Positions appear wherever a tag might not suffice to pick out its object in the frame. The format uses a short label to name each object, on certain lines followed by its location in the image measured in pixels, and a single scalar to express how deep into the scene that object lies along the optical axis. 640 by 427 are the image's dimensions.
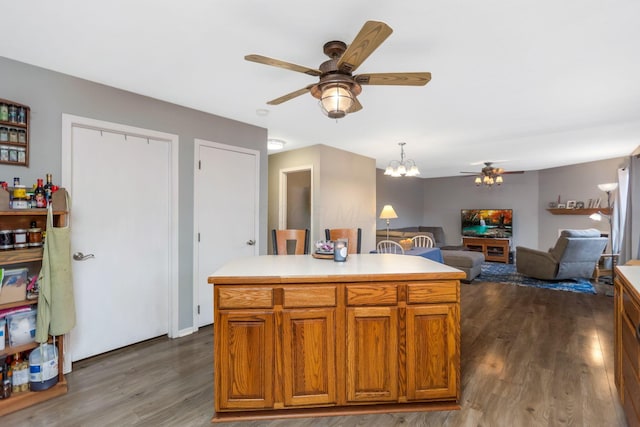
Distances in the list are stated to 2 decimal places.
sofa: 8.55
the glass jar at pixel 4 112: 2.10
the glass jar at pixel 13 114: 2.14
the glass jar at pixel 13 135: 2.15
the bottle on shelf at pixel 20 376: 2.05
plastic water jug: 2.09
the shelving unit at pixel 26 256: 1.98
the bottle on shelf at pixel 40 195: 2.15
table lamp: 5.25
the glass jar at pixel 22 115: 2.18
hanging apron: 2.10
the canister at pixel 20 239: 2.09
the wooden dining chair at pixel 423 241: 5.51
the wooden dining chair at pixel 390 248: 4.52
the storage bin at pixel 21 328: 2.06
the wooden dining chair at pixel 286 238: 3.07
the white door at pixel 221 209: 3.30
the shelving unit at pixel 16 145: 2.11
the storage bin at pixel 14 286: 2.02
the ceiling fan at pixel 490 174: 6.34
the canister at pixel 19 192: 2.06
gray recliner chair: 5.00
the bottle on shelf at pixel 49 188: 2.16
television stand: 7.71
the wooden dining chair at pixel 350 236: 3.27
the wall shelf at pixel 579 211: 6.24
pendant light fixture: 4.62
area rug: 4.93
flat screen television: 7.96
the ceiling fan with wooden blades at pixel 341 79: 1.63
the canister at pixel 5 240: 2.02
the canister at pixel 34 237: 2.15
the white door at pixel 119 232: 2.56
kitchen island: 1.83
